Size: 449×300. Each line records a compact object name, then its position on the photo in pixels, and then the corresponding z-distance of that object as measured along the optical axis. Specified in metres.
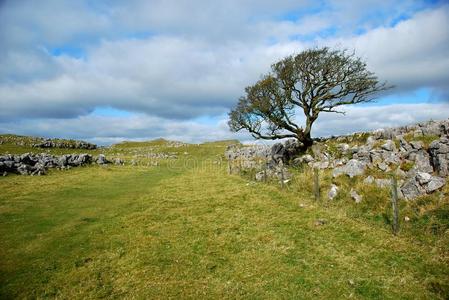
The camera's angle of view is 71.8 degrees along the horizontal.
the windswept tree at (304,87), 33.38
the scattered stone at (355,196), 18.34
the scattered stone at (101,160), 51.03
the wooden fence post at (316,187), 20.28
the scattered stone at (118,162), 56.56
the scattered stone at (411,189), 16.19
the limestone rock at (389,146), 22.80
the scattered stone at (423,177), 16.38
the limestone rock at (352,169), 21.69
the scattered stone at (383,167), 20.67
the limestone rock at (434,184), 15.67
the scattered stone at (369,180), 19.35
